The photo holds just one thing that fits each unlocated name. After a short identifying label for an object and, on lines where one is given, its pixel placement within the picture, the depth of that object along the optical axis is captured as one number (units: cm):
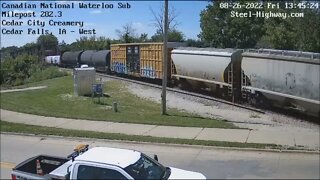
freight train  1149
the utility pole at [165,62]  1709
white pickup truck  741
